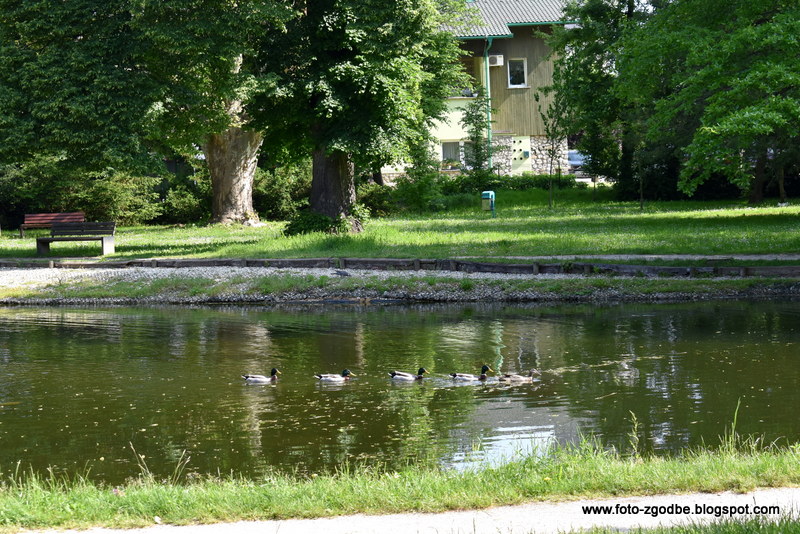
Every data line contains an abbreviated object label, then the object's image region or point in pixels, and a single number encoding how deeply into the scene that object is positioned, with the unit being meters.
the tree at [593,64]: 43.06
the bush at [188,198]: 44.78
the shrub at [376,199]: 44.75
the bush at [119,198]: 42.09
